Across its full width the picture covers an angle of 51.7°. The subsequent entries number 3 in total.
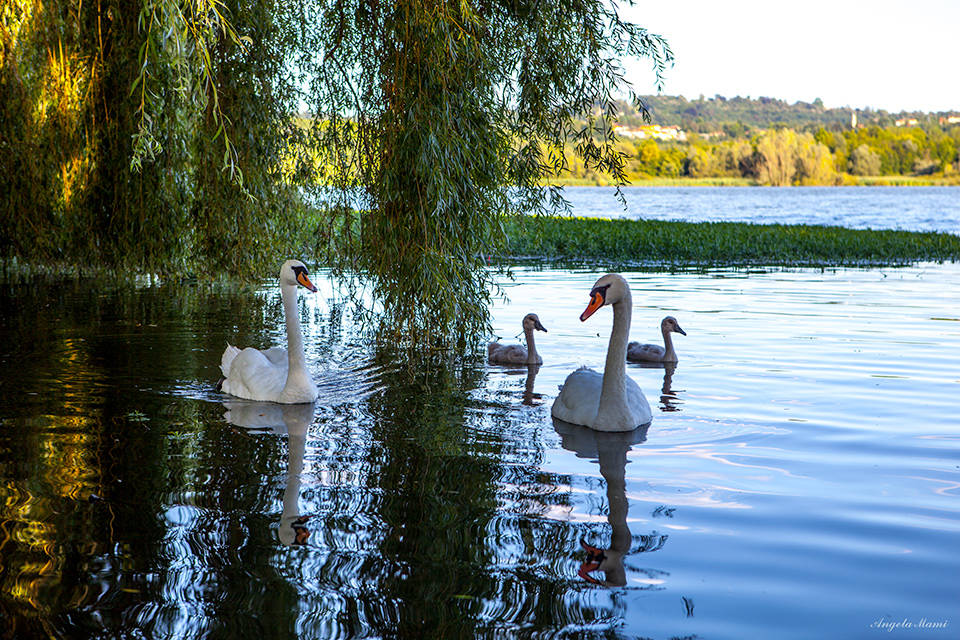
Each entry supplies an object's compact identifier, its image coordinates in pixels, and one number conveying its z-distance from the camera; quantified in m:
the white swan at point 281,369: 9.01
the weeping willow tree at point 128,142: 11.09
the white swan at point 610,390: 8.02
